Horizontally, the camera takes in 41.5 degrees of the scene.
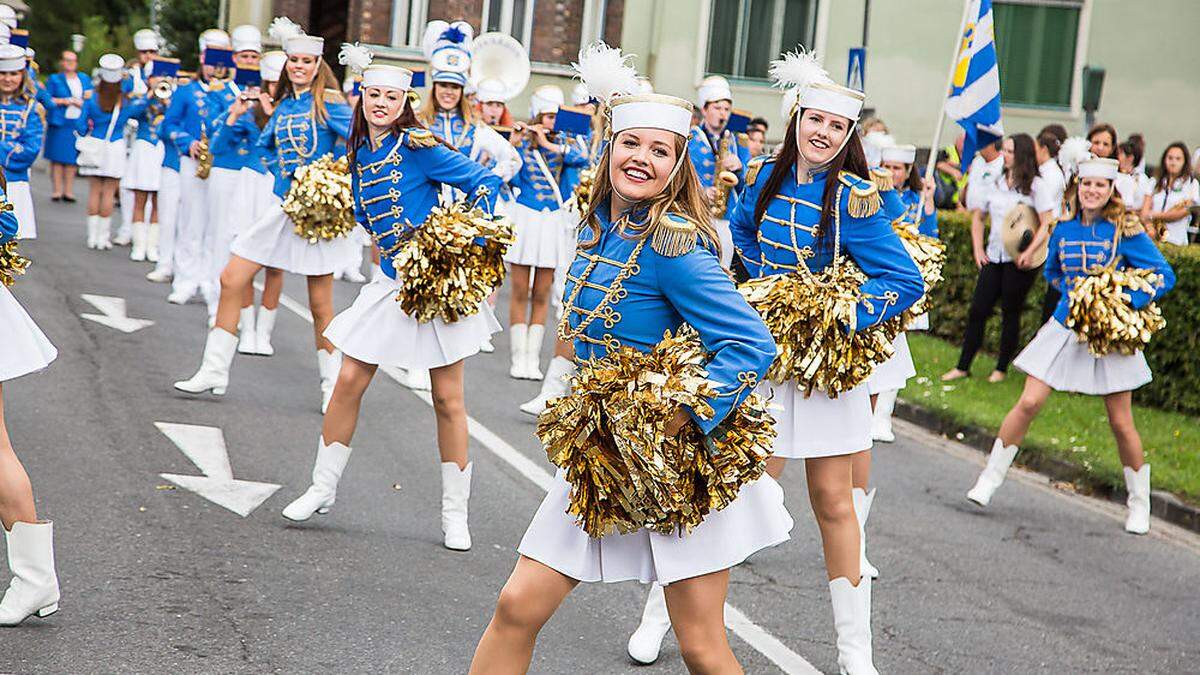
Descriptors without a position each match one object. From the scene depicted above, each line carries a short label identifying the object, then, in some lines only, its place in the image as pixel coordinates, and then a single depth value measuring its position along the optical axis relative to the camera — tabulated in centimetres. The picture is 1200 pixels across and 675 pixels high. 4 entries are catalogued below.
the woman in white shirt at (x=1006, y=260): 1256
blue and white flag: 1147
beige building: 2444
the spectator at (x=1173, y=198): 1350
